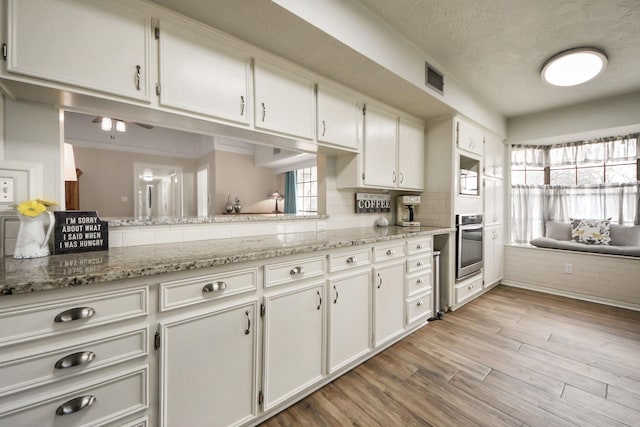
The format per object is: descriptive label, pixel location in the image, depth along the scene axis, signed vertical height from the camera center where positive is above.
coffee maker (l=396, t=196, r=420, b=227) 3.10 -0.01
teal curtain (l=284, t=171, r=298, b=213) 6.57 +0.47
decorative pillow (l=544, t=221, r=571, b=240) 3.72 -0.30
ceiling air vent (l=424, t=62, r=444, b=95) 2.29 +1.19
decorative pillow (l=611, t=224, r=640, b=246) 3.18 -0.32
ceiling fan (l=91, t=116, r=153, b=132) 3.54 +1.29
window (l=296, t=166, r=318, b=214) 6.09 +0.52
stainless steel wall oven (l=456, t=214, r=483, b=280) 2.89 -0.41
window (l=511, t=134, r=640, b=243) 3.39 +0.38
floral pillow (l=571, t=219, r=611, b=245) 3.38 -0.29
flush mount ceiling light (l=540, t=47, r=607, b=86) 2.24 +1.30
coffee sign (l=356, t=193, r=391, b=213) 2.72 +0.09
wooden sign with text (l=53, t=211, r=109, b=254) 1.19 -0.09
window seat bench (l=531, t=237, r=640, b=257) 3.02 -0.47
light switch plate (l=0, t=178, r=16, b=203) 1.14 +0.10
